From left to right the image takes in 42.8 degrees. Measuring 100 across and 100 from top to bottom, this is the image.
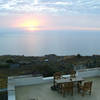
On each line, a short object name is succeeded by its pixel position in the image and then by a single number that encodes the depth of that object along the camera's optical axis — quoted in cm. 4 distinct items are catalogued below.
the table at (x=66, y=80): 501
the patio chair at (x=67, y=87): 467
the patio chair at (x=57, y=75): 558
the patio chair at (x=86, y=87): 471
